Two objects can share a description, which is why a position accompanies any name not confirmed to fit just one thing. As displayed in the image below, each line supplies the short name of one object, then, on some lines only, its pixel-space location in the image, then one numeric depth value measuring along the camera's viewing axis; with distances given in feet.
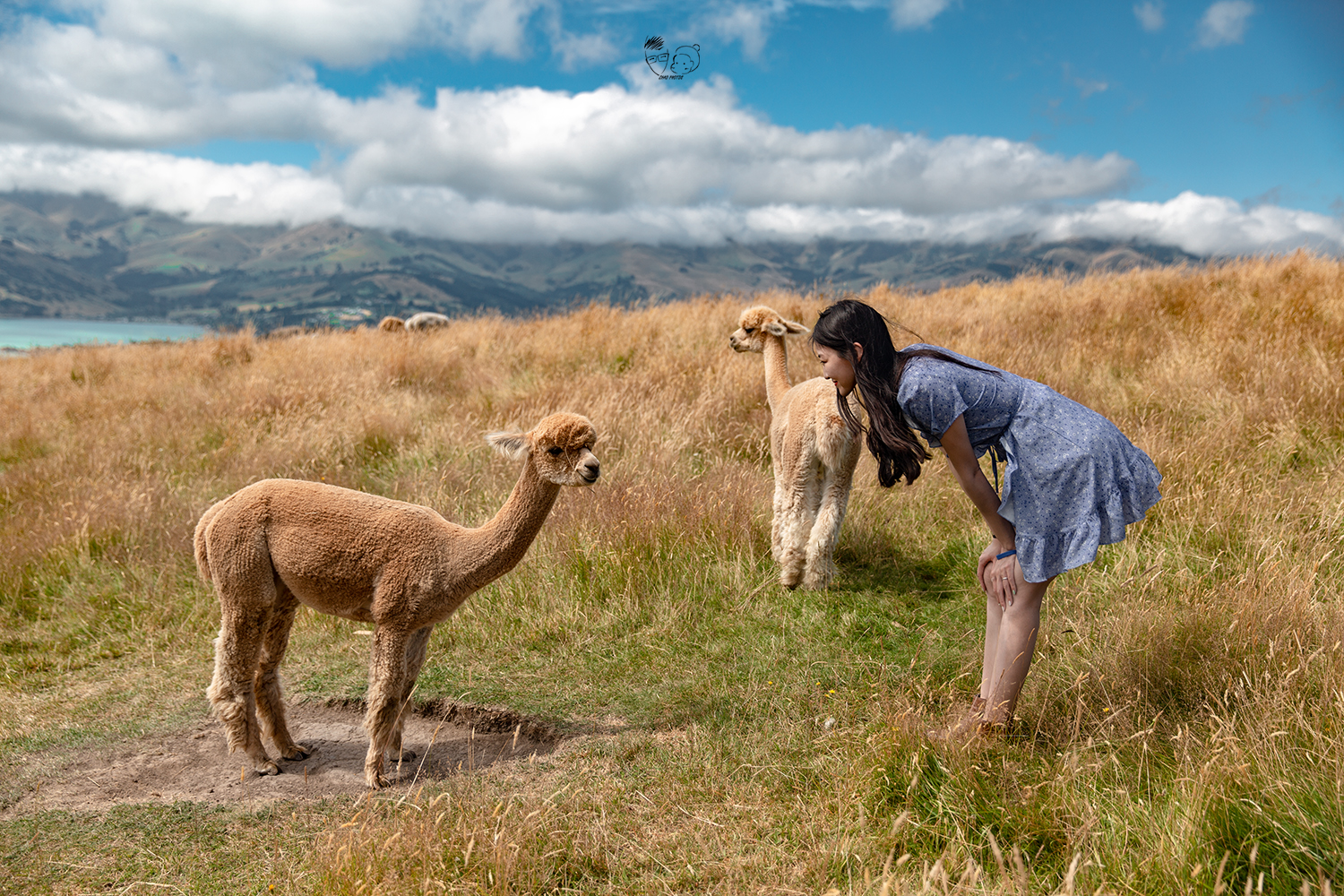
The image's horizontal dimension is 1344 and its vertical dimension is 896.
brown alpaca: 11.57
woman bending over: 10.00
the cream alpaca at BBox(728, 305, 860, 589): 17.56
